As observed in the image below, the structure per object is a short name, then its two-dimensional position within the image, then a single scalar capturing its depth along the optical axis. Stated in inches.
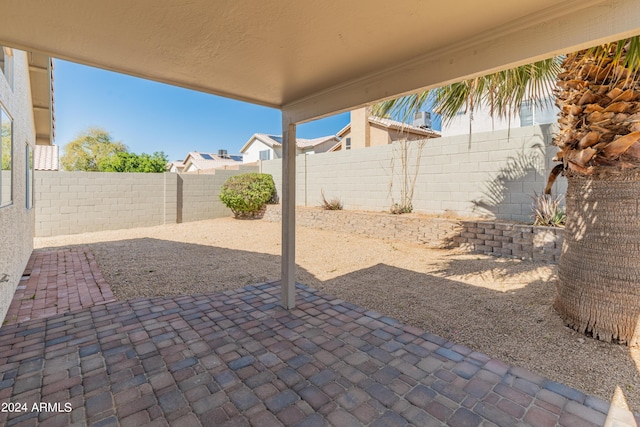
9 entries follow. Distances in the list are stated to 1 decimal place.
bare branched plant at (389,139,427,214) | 385.1
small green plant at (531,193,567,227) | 262.1
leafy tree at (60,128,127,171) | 1326.3
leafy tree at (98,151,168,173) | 1079.6
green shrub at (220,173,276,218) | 542.6
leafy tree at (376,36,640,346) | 125.2
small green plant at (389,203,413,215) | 393.1
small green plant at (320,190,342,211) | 477.4
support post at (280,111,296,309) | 165.9
